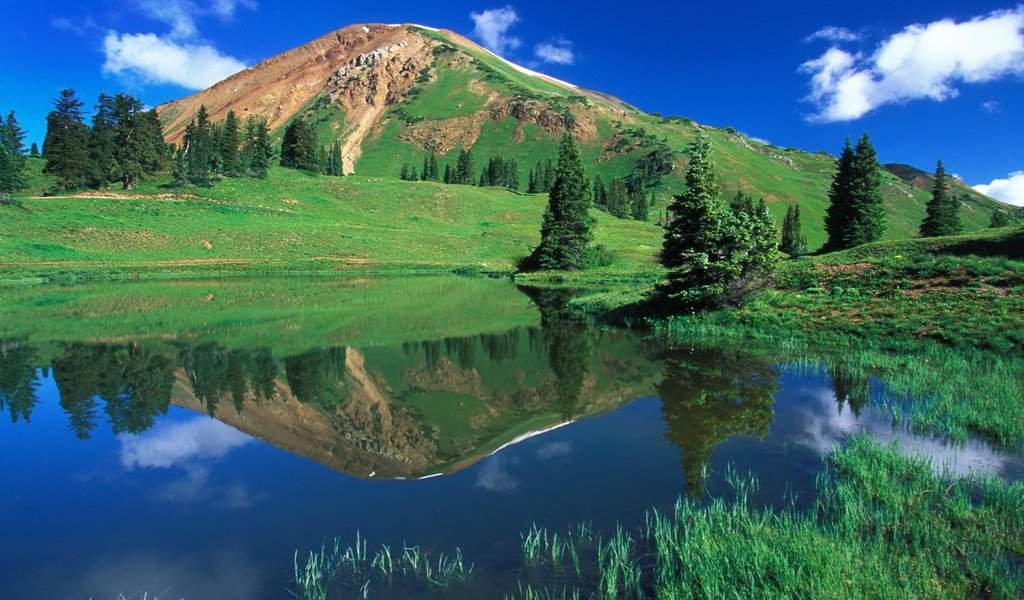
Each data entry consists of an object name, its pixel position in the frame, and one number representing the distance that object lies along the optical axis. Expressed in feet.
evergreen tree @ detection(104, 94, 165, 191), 282.09
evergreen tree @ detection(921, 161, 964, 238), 240.32
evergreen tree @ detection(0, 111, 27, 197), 233.55
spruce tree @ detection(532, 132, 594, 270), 208.95
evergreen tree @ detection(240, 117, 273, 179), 328.49
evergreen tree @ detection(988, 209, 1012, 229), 373.61
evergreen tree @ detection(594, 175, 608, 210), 472.85
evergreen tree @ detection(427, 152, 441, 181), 529.45
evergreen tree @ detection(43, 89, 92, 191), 263.08
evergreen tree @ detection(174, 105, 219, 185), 295.48
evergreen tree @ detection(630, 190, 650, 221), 442.91
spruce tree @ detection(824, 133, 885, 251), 197.26
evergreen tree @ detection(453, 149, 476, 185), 529.86
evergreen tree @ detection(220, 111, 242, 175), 324.60
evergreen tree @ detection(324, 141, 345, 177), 498.28
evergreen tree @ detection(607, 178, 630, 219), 430.20
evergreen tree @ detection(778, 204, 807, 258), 394.73
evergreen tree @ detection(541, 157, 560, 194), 500.90
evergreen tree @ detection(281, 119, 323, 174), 373.81
